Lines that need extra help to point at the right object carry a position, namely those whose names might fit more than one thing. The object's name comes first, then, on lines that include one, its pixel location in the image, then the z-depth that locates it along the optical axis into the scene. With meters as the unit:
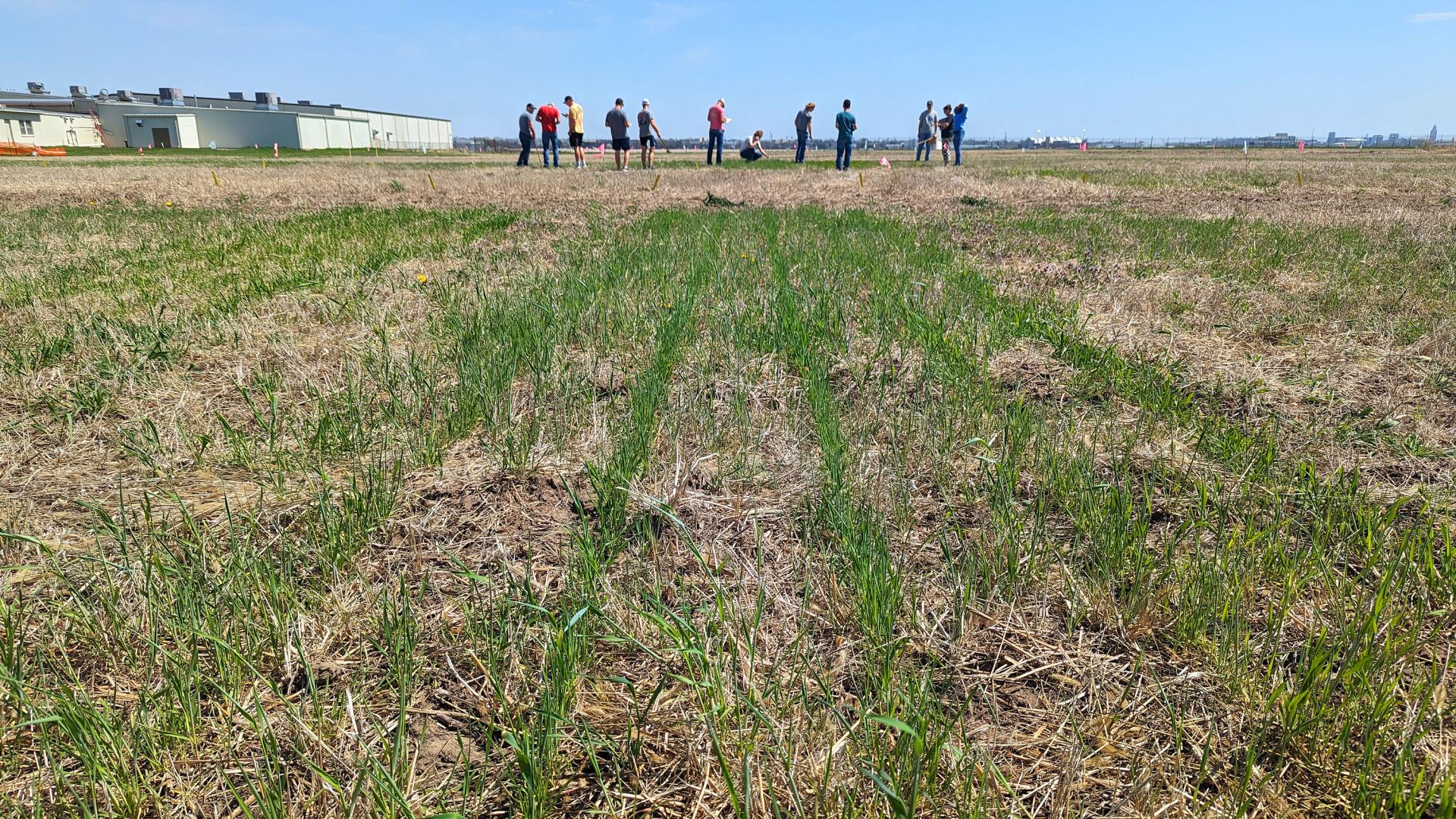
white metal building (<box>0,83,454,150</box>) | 70.38
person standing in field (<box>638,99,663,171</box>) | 20.61
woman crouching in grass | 27.24
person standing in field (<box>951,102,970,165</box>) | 22.91
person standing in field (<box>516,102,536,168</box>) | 22.86
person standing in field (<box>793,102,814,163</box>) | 23.67
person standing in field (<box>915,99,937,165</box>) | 25.16
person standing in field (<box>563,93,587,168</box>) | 20.39
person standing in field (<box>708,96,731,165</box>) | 22.11
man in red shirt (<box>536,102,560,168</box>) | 20.45
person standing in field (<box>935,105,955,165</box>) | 24.11
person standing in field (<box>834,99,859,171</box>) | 20.67
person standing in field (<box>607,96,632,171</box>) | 19.67
